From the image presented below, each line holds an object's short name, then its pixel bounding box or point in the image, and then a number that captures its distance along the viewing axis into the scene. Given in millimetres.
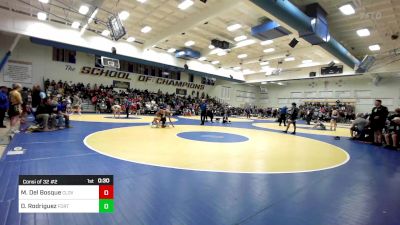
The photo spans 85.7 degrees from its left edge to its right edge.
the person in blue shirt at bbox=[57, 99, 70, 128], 7598
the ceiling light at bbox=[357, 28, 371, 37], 12586
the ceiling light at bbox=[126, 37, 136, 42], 17766
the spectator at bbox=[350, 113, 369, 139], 8930
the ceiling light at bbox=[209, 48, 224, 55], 19247
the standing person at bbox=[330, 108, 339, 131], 12673
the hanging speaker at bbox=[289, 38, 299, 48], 12341
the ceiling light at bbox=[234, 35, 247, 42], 15484
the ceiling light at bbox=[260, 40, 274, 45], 16214
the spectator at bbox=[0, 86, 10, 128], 7110
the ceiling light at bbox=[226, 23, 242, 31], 13373
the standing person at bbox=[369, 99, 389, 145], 7762
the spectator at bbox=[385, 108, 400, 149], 7227
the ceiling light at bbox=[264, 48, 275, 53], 18375
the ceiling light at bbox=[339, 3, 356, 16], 9416
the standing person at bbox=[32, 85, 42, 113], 8469
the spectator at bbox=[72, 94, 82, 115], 14930
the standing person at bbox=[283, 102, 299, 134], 10070
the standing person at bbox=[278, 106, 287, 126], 12987
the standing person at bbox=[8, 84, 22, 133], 6239
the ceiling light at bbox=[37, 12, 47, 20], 13280
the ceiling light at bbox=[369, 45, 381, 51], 15457
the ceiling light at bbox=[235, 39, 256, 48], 16038
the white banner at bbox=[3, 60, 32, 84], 16241
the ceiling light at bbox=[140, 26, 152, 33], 15173
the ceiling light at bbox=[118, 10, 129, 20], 12405
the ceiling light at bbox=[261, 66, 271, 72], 25859
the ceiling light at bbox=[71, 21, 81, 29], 14992
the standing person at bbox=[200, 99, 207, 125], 12952
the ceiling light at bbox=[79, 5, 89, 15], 11742
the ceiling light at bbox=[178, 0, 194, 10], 10496
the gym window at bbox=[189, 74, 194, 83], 29484
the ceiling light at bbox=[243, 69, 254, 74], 28833
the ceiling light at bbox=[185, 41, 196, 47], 18125
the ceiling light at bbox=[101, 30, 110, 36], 16328
